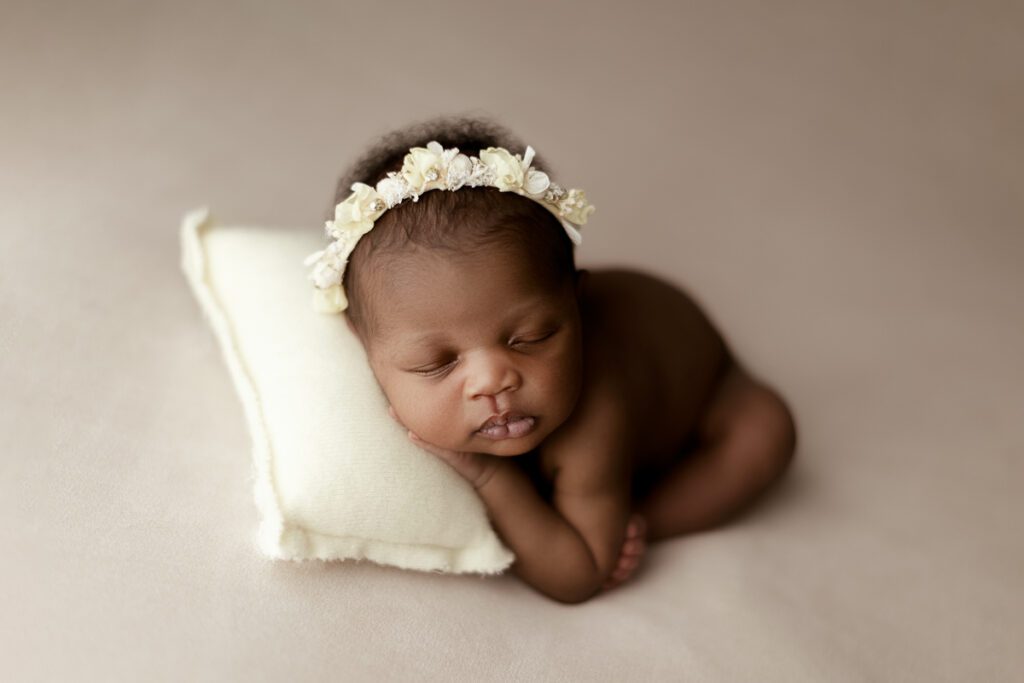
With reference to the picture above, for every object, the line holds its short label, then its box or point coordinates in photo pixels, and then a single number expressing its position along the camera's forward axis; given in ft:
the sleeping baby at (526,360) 1.94
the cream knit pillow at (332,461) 1.91
